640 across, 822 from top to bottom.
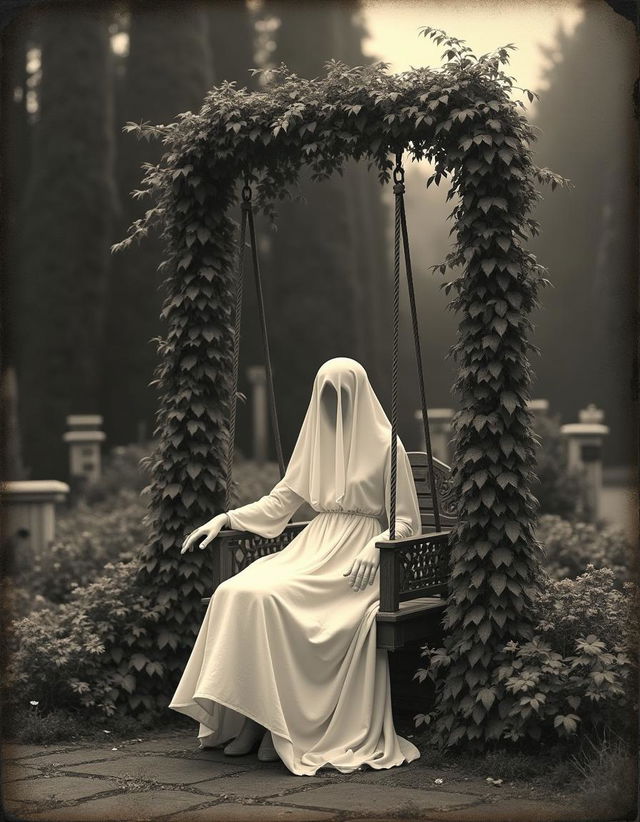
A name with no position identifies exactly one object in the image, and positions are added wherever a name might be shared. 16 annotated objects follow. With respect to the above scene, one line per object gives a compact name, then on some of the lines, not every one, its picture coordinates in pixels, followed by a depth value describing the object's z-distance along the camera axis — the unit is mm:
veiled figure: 5109
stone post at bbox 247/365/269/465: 18672
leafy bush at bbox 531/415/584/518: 13086
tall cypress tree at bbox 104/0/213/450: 18844
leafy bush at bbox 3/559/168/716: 6051
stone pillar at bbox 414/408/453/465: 15789
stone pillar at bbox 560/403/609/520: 14088
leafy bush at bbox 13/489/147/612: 10000
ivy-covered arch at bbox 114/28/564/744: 5277
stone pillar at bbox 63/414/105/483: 16547
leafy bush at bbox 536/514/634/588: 10836
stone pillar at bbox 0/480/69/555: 11789
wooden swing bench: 5230
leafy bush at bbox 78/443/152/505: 15727
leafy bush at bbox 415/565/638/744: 4898
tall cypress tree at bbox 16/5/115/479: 18266
